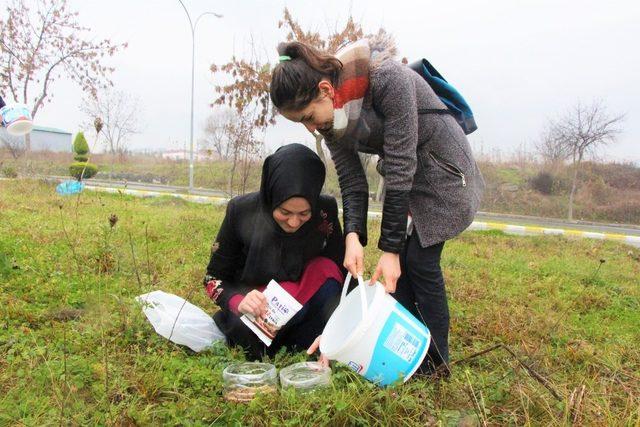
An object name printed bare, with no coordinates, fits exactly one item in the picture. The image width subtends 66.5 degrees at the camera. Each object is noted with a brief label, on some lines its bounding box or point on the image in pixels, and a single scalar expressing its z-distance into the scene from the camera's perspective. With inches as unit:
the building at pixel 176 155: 1149.7
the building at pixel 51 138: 1497.7
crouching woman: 84.2
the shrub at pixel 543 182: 812.6
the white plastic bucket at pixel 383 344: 62.9
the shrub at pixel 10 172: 471.2
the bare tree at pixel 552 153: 786.2
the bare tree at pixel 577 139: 654.5
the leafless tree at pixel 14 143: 686.6
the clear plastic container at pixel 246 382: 64.4
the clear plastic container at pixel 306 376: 64.4
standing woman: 67.8
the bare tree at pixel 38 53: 475.2
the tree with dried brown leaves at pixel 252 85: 323.0
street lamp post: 625.7
